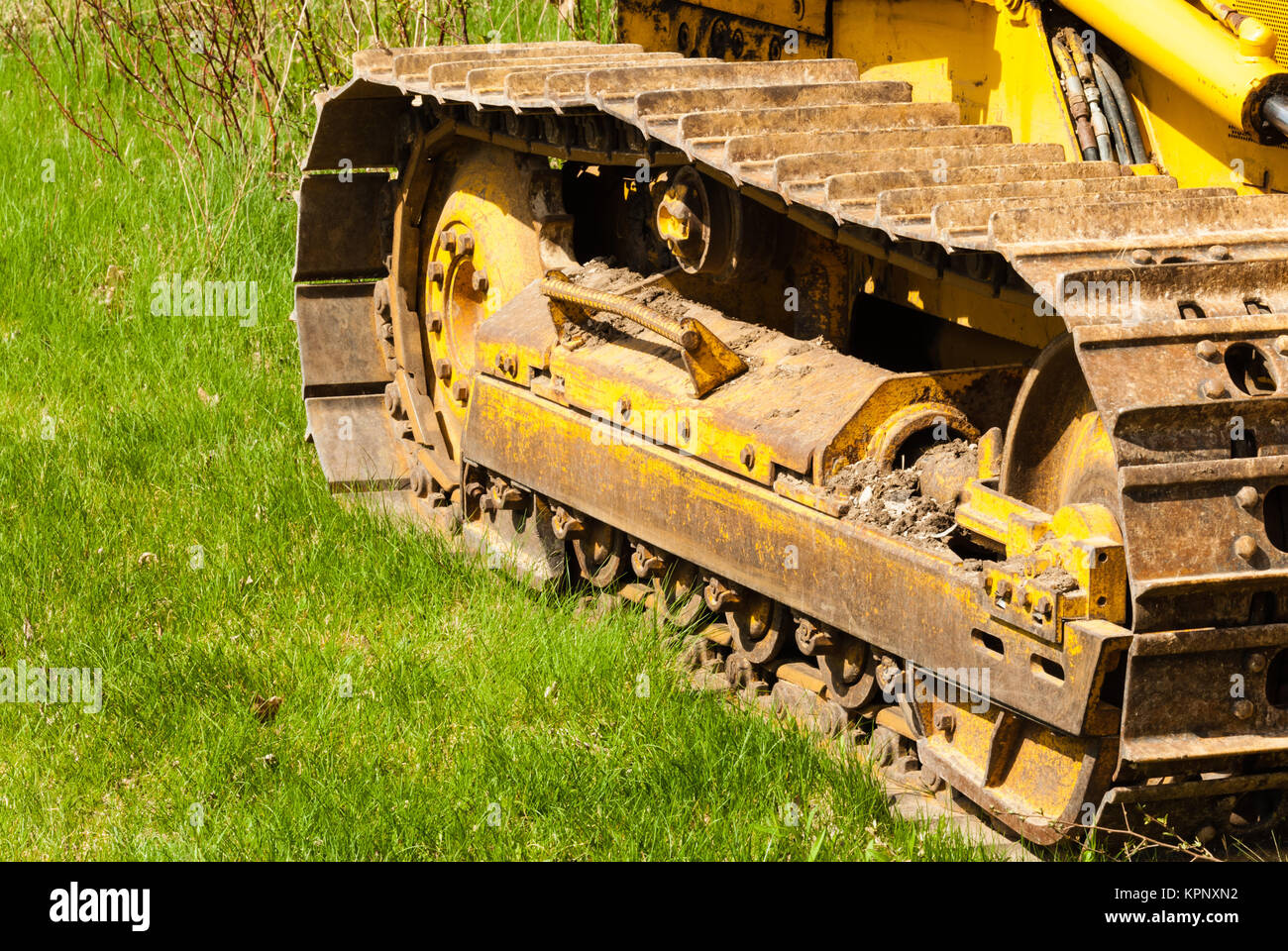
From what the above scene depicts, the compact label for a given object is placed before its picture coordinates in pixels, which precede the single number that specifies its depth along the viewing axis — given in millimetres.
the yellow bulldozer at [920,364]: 6234
